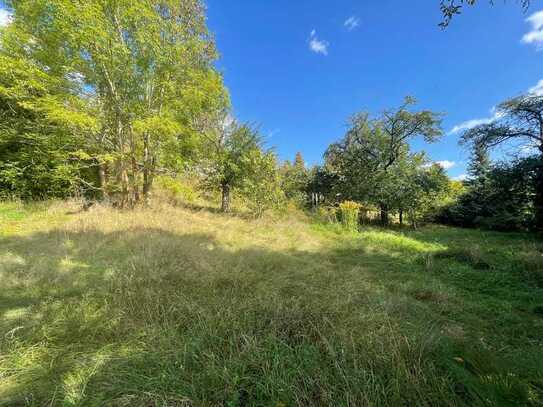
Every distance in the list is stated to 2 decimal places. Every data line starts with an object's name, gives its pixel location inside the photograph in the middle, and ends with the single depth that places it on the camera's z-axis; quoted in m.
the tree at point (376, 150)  13.11
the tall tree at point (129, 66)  6.90
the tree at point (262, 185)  10.43
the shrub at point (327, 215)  11.23
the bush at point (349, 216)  9.62
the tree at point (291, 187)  11.56
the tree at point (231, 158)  10.88
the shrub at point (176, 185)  8.95
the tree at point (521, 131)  8.67
